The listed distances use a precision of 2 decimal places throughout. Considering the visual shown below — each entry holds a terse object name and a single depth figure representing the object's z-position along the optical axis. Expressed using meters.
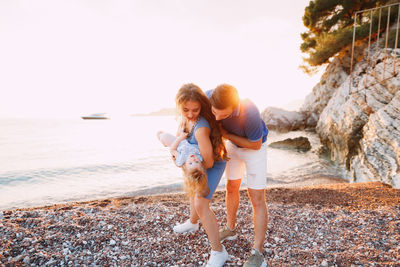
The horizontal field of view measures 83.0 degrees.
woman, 2.74
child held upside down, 2.76
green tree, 16.62
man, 2.71
